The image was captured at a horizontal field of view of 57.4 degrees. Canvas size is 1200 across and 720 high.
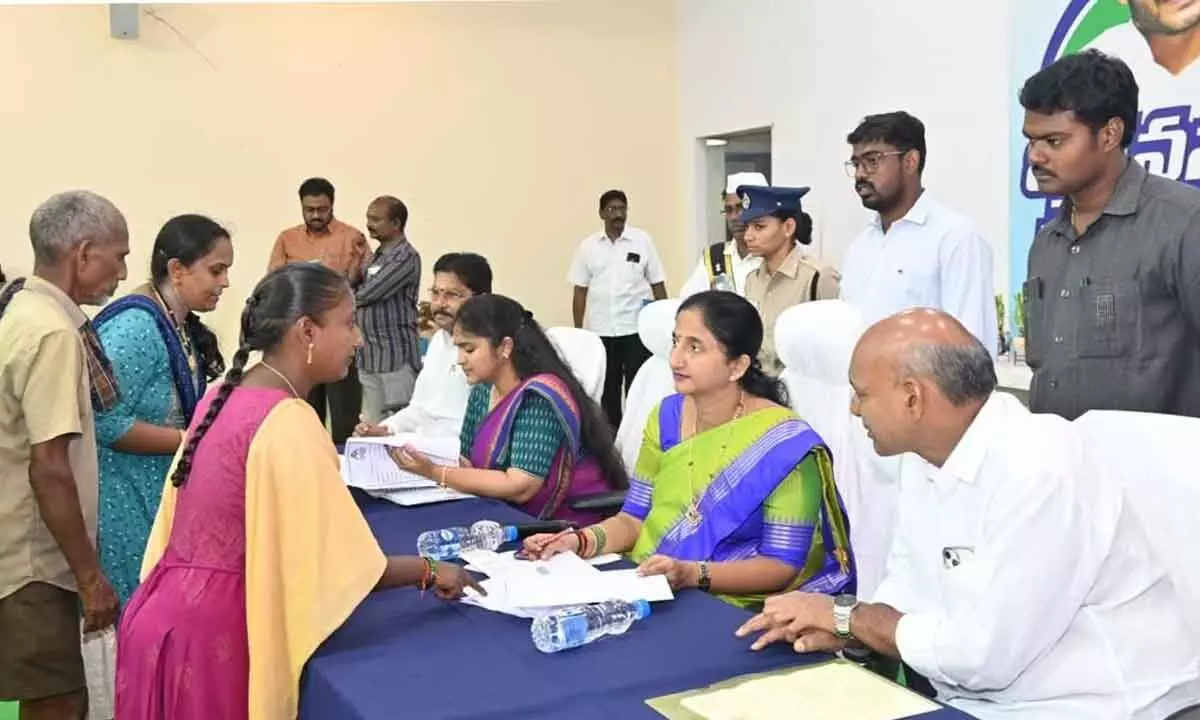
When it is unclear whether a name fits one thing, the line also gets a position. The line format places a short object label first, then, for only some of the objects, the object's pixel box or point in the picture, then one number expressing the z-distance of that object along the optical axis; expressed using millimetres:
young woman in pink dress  1600
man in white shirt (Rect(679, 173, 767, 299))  4312
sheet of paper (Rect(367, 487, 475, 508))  2557
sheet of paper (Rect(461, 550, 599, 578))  1898
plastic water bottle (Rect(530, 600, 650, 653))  1538
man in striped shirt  5328
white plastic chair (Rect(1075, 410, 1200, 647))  1551
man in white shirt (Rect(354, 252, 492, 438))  3494
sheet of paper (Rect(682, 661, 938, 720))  1288
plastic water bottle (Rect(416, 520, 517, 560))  2090
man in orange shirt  5680
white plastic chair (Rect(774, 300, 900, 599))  2510
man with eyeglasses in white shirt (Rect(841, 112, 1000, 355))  3057
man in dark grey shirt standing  2041
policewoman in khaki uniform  3705
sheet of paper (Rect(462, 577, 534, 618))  1686
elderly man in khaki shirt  2076
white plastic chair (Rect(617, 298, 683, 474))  3119
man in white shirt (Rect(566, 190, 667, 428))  6633
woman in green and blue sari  2074
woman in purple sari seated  2664
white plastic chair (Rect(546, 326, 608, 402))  3289
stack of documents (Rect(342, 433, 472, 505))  2605
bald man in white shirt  1420
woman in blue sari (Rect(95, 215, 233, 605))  2377
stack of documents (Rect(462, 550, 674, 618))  1688
